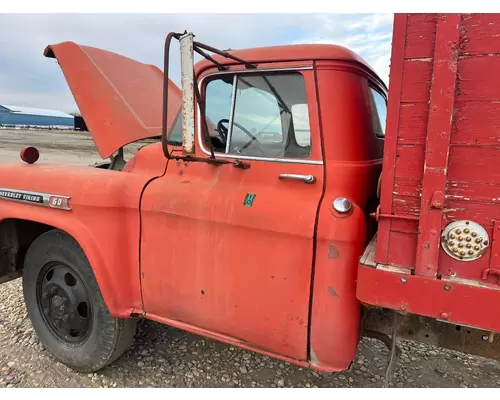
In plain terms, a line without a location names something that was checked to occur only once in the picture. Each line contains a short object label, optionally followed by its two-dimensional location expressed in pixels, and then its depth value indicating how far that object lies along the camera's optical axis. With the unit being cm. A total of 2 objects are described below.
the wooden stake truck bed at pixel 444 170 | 145
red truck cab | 151
